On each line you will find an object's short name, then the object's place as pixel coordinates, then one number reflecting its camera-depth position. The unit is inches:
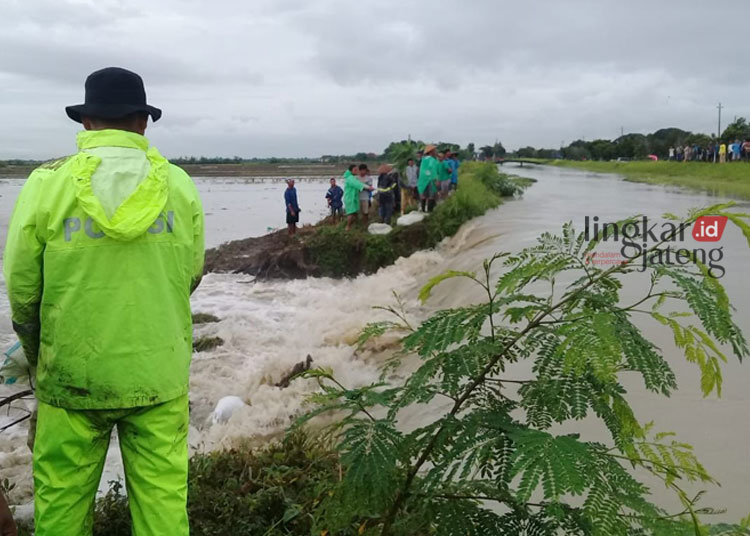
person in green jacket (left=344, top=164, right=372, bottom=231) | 658.8
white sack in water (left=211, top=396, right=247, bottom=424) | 254.7
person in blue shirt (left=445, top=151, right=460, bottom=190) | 783.8
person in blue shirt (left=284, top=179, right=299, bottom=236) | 709.3
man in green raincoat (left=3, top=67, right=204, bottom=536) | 89.0
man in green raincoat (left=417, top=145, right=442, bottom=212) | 644.7
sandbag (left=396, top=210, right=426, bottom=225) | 652.1
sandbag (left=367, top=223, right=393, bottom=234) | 647.1
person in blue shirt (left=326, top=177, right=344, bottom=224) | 838.5
